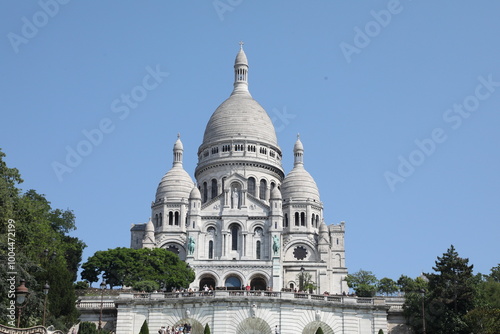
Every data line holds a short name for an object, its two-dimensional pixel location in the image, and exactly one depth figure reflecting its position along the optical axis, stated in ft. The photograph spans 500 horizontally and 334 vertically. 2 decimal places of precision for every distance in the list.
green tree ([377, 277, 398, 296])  284.47
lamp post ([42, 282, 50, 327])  136.49
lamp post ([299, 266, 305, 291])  271.49
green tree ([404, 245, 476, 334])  172.55
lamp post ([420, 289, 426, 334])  165.78
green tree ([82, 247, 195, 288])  251.54
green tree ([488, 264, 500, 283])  228.24
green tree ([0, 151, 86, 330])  152.97
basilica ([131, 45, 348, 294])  305.73
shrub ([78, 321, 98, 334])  157.48
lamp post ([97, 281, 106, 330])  170.04
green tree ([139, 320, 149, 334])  157.38
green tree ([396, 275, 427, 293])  267.45
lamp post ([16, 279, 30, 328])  113.80
